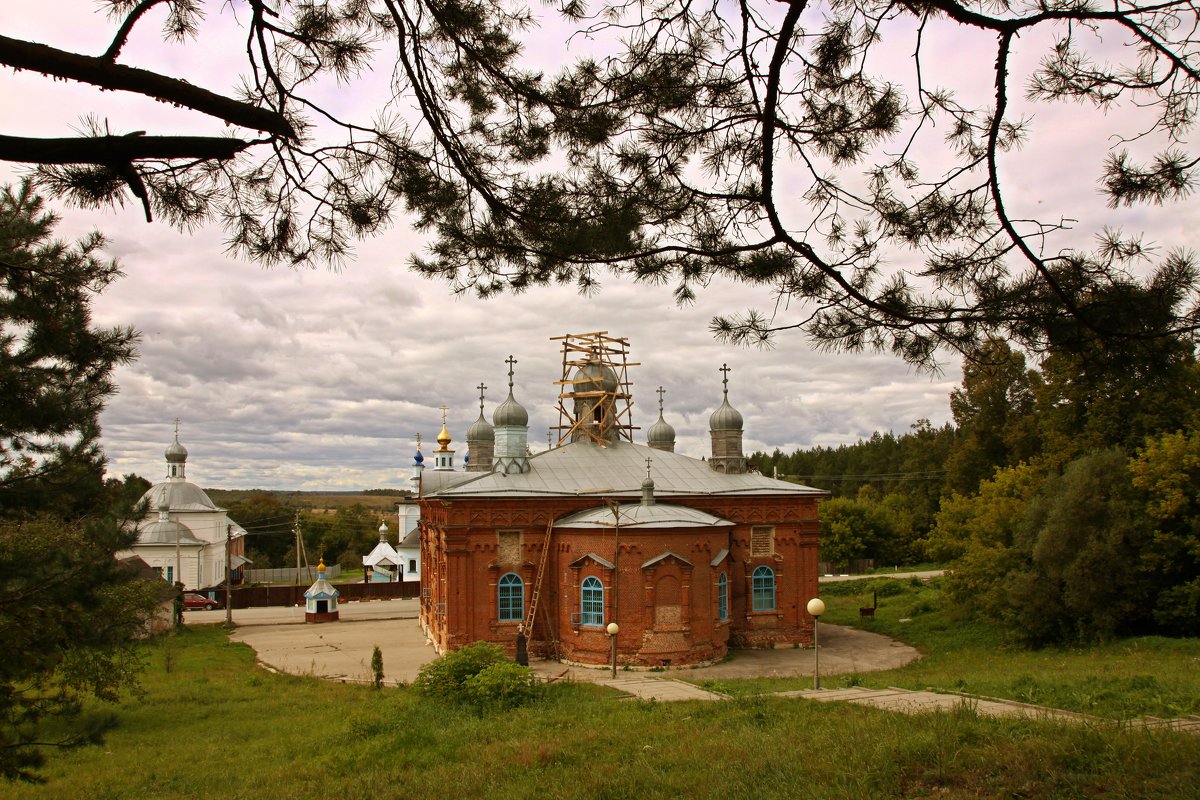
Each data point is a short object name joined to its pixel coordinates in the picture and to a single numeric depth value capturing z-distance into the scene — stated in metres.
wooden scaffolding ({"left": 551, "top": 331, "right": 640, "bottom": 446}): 26.34
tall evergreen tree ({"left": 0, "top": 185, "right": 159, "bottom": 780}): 5.52
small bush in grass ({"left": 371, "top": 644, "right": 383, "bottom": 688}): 17.02
